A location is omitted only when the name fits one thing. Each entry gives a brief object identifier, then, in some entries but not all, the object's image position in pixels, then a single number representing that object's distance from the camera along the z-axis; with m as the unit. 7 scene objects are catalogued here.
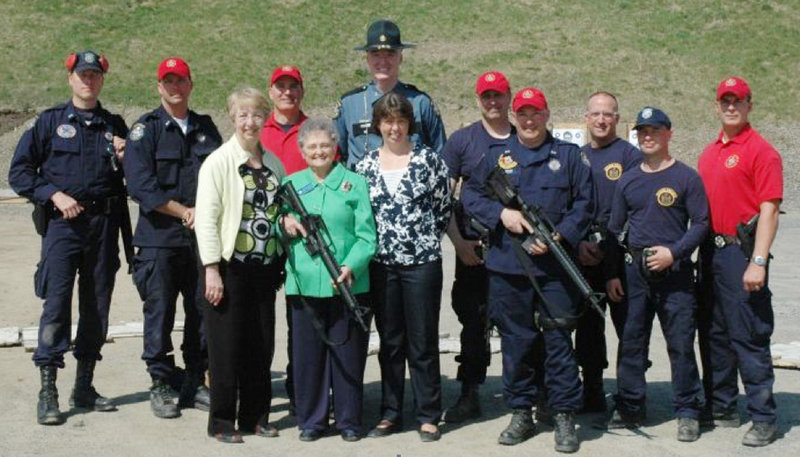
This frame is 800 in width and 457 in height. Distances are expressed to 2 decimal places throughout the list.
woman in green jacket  6.29
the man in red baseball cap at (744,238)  6.29
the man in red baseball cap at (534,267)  6.27
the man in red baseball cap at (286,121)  7.00
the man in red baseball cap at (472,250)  6.77
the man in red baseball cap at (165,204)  6.73
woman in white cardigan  6.23
